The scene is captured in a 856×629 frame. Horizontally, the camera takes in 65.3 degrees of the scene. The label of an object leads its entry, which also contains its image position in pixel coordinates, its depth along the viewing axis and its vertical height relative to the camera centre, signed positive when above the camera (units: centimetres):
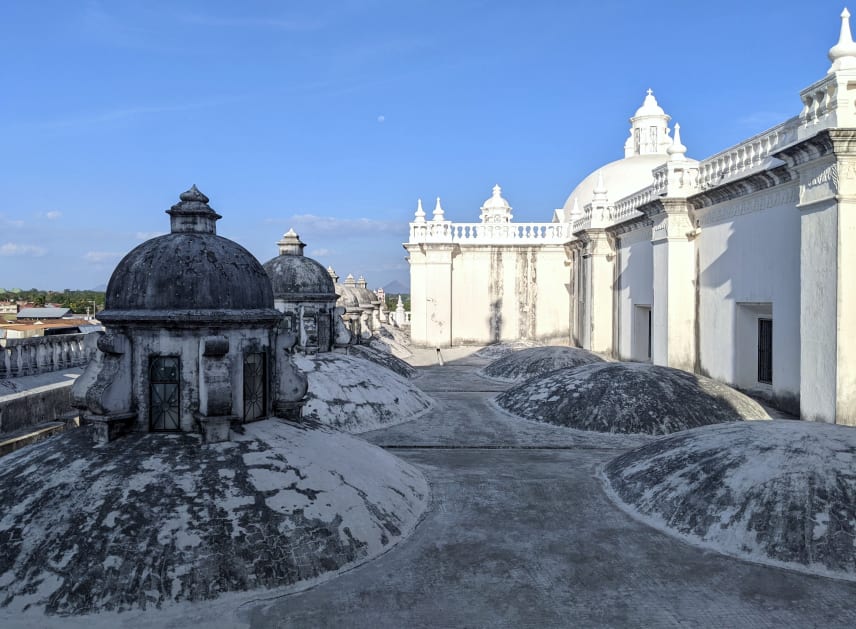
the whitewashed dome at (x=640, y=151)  4059 +1015
